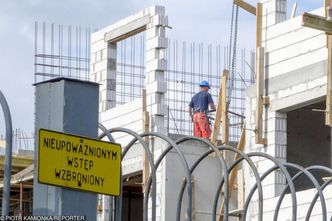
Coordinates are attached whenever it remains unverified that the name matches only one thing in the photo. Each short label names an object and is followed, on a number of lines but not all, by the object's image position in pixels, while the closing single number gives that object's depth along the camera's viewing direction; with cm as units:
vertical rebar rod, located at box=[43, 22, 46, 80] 3040
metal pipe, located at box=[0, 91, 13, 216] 1072
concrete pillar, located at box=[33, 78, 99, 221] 1072
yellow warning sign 1067
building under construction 2386
